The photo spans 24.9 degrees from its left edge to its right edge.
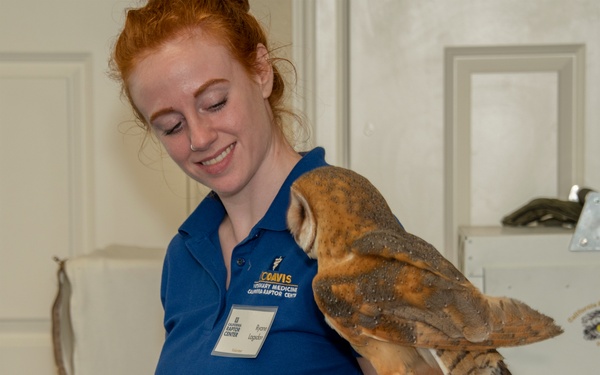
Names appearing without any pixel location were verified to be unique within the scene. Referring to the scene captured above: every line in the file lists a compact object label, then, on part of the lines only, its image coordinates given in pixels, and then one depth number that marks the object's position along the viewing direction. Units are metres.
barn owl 1.72
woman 2.01
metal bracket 2.59
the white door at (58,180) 3.17
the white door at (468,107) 2.91
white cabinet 2.58
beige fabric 2.99
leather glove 2.72
